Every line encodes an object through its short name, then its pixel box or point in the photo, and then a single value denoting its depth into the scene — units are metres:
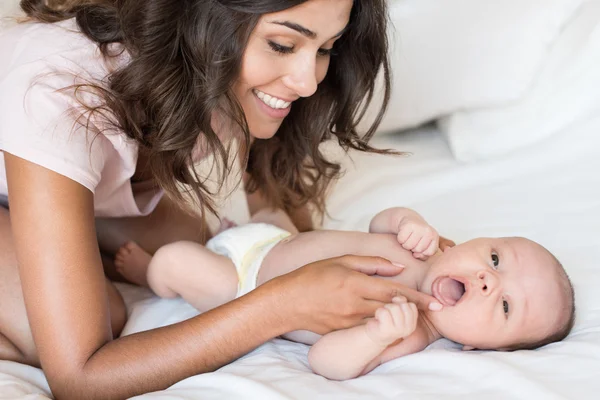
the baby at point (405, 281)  1.29
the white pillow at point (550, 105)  2.12
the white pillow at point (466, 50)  2.16
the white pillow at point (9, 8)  1.88
